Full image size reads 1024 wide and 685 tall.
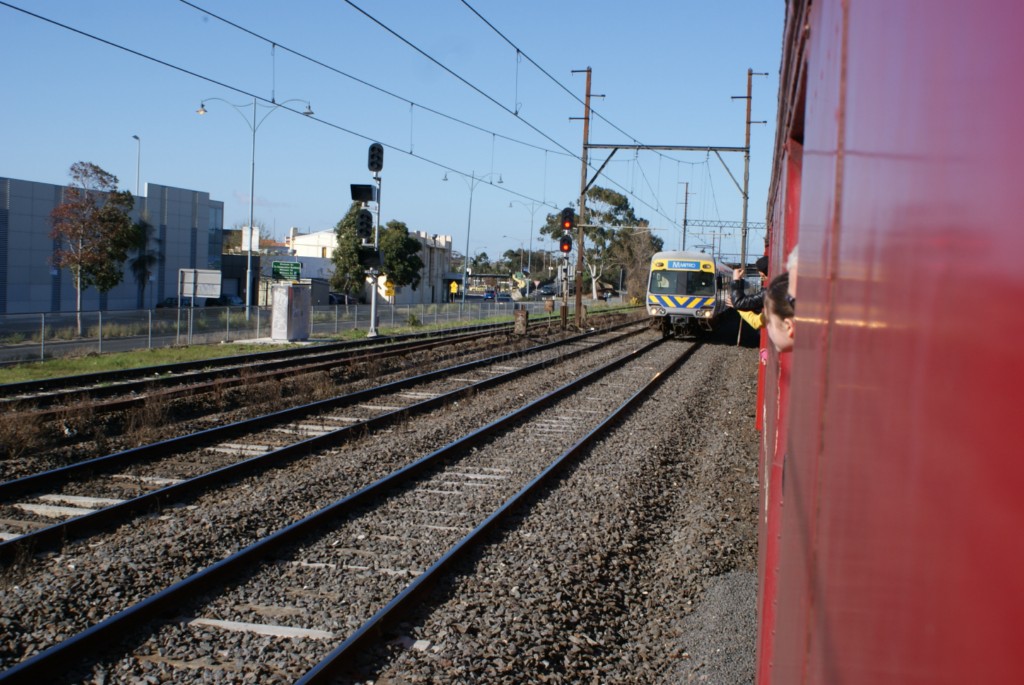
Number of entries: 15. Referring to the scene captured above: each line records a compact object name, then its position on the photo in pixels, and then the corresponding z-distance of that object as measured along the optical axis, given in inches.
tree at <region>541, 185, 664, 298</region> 3134.8
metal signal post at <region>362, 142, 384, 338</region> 1184.2
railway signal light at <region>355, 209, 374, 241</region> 1176.2
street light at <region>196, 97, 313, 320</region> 1434.5
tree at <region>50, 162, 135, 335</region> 1464.1
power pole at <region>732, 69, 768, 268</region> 1696.1
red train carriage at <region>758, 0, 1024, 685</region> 28.2
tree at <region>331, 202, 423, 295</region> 2556.6
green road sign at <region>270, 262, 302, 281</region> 2226.6
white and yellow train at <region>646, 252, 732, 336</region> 1302.9
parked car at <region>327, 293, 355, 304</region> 2591.0
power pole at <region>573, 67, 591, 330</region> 1421.0
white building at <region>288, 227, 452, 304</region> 3196.4
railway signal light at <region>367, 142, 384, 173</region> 1182.9
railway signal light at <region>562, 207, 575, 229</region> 1296.8
